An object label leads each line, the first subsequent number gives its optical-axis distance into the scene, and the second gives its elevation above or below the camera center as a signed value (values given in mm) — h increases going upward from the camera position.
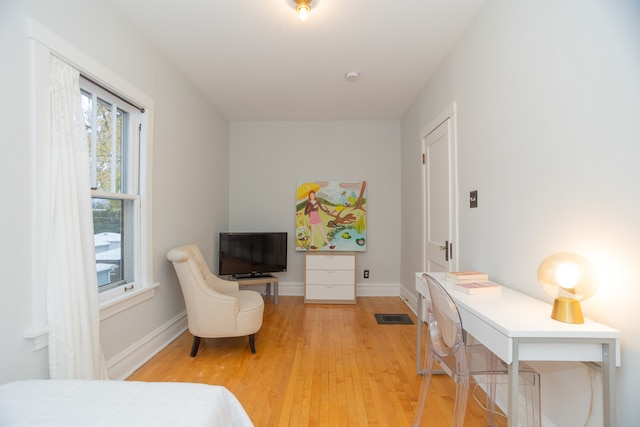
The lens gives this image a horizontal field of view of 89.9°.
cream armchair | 2580 -766
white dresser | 4301 -830
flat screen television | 4012 -484
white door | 2670 +184
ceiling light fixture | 2002 +1309
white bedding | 959 -609
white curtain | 1624 -154
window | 2092 +250
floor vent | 3518 -1168
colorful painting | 4602 -23
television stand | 4059 -814
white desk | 1112 -464
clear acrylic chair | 1414 -701
